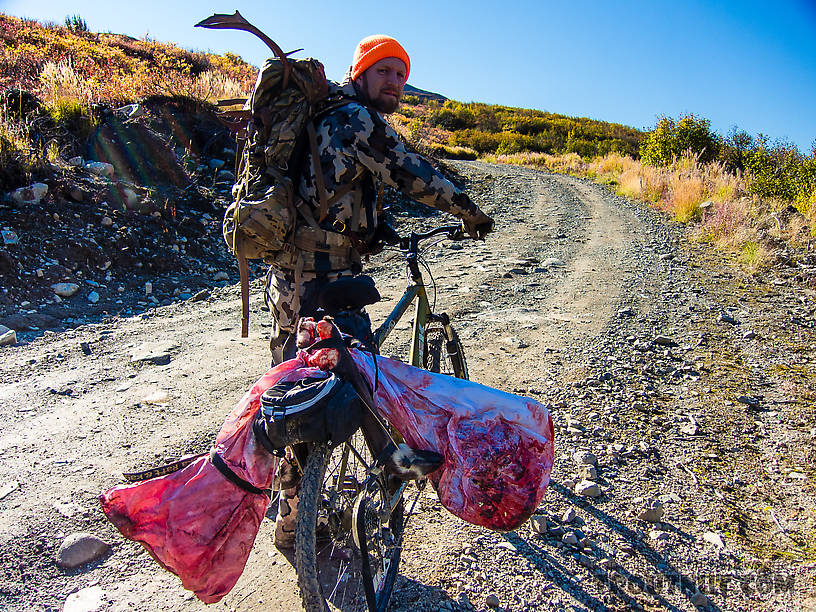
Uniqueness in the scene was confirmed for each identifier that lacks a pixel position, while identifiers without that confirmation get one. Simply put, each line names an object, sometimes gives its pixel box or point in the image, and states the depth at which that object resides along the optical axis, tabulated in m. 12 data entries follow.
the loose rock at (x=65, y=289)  6.12
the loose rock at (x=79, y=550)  2.63
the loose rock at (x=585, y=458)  3.57
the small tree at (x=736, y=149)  16.20
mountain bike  1.84
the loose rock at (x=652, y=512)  3.08
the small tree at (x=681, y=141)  17.91
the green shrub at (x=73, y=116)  8.72
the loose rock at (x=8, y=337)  5.06
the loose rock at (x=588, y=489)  3.28
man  2.39
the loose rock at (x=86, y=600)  2.38
